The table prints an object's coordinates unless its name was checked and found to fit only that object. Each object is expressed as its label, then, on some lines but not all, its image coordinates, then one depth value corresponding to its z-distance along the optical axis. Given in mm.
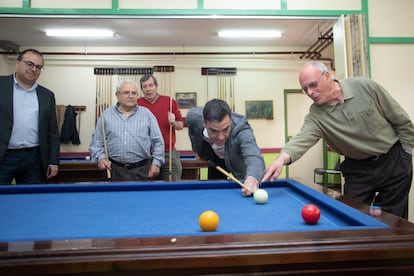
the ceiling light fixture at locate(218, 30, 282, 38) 5062
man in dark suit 2254
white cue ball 1337
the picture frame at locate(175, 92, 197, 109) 5816
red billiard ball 999
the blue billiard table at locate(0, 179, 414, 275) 766
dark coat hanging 5520
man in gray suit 1690
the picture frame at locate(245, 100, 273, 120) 5895
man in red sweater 2963
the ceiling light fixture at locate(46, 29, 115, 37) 4926
